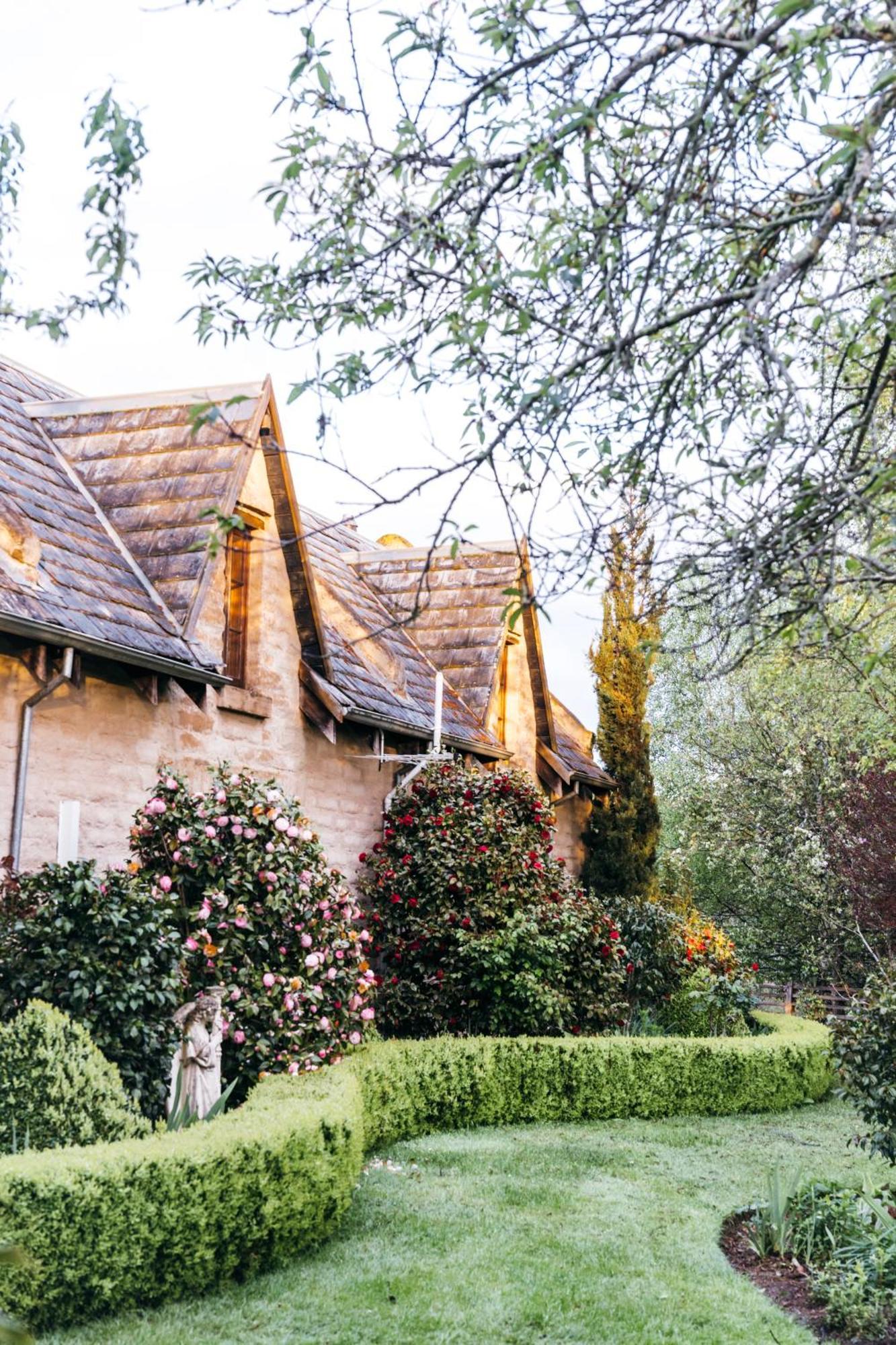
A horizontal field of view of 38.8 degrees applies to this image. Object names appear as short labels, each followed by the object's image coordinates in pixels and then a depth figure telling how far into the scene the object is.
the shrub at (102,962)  8.17
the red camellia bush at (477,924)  13.48
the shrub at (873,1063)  8.58
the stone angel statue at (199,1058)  8.52
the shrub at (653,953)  17.28
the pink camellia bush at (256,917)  9.84
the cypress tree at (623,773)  19.92
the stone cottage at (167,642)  9.32
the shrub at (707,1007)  17.06
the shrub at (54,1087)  7.31
